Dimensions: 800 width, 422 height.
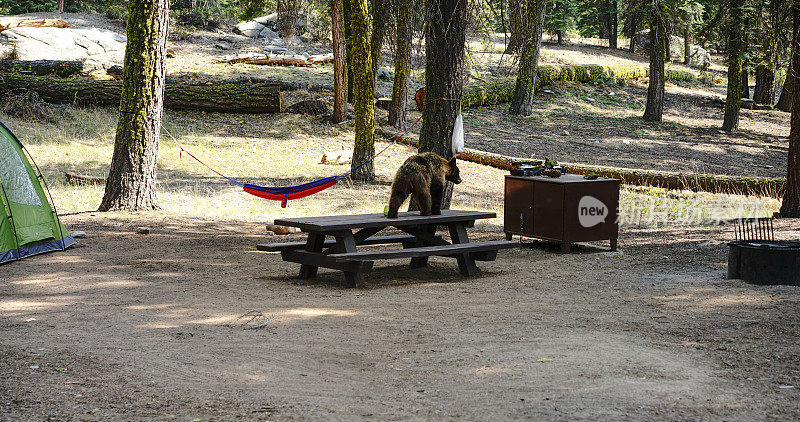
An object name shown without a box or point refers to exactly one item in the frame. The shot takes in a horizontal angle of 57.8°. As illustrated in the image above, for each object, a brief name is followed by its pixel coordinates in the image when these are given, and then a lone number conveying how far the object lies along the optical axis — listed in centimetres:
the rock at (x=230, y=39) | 3128
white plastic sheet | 1112
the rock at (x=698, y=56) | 4004
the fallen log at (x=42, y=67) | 2152
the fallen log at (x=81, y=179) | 1416
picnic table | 770
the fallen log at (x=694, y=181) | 1560
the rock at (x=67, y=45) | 2383
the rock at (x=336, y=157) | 1752
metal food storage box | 983
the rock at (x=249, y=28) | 3359
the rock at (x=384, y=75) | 2722
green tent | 881
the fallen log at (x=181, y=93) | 2038
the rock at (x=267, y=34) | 3362
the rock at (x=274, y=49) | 2992
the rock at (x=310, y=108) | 2148
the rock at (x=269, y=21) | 3516
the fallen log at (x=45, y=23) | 2695
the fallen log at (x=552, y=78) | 2669
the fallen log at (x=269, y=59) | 2659
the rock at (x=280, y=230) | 1098
